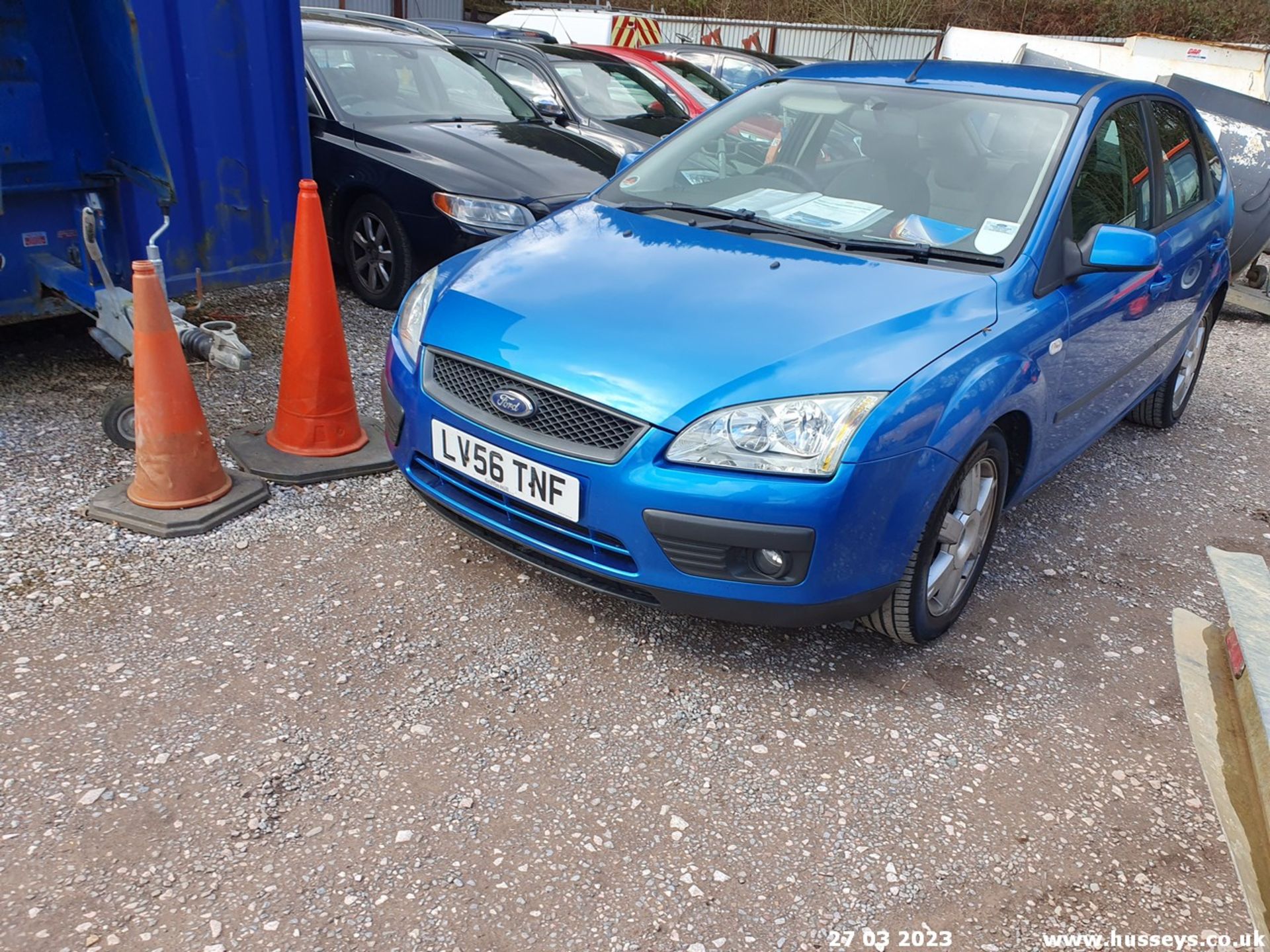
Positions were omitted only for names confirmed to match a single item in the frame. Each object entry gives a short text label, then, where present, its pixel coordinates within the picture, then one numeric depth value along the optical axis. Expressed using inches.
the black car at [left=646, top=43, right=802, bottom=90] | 477.4
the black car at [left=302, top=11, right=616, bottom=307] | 210.5
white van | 678.6
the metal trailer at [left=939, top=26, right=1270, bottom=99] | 452.4
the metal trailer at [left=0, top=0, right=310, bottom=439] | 151.8
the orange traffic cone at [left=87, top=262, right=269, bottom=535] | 127.5
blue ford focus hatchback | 100.0
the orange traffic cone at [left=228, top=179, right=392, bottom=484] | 142.6
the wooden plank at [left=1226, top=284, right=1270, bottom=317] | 291.0
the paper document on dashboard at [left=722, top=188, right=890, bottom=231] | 131.3
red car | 362.6
